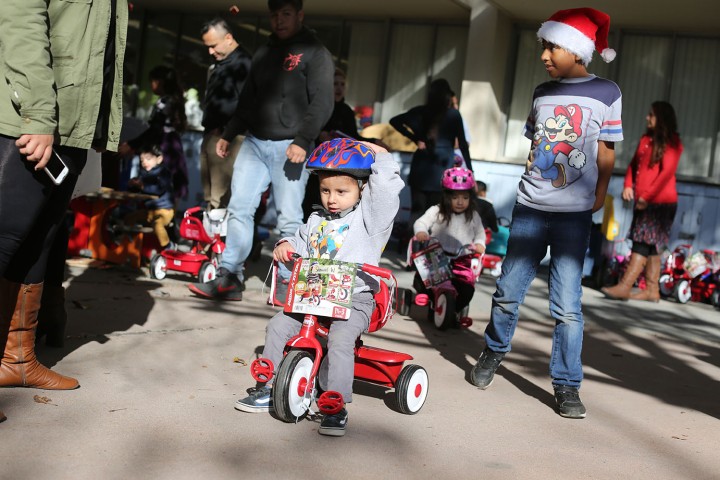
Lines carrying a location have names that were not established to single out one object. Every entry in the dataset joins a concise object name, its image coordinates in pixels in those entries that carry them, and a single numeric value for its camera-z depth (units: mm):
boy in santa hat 5148
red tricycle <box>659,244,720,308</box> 11375
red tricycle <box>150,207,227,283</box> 8602
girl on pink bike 8008
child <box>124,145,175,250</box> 9625
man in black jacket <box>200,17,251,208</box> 8805
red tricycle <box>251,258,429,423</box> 4293
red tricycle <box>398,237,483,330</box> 7629
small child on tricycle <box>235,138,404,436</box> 4578
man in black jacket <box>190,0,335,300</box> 7473
